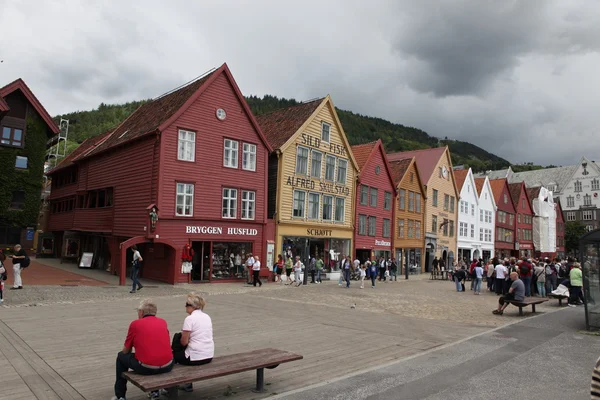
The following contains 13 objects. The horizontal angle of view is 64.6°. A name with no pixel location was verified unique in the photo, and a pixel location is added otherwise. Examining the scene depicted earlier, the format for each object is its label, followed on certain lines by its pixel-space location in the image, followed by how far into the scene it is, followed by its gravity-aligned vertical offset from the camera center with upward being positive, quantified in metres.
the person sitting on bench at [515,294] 15.85 -1.36
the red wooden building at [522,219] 66.44 +4.93
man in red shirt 5.68 -1.31
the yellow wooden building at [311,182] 30.69 +4.46
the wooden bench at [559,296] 18.40 -1.61
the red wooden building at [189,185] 24.41 +3.14
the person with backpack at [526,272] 20.80 -0.82
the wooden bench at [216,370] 5.42 -1.61
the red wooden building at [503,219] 61.22 +4.43
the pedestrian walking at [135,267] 19.12 -1.09
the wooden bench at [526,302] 15.64 -1.61
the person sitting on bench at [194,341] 6.27 -1.31
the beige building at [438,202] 47.16 +5.05
